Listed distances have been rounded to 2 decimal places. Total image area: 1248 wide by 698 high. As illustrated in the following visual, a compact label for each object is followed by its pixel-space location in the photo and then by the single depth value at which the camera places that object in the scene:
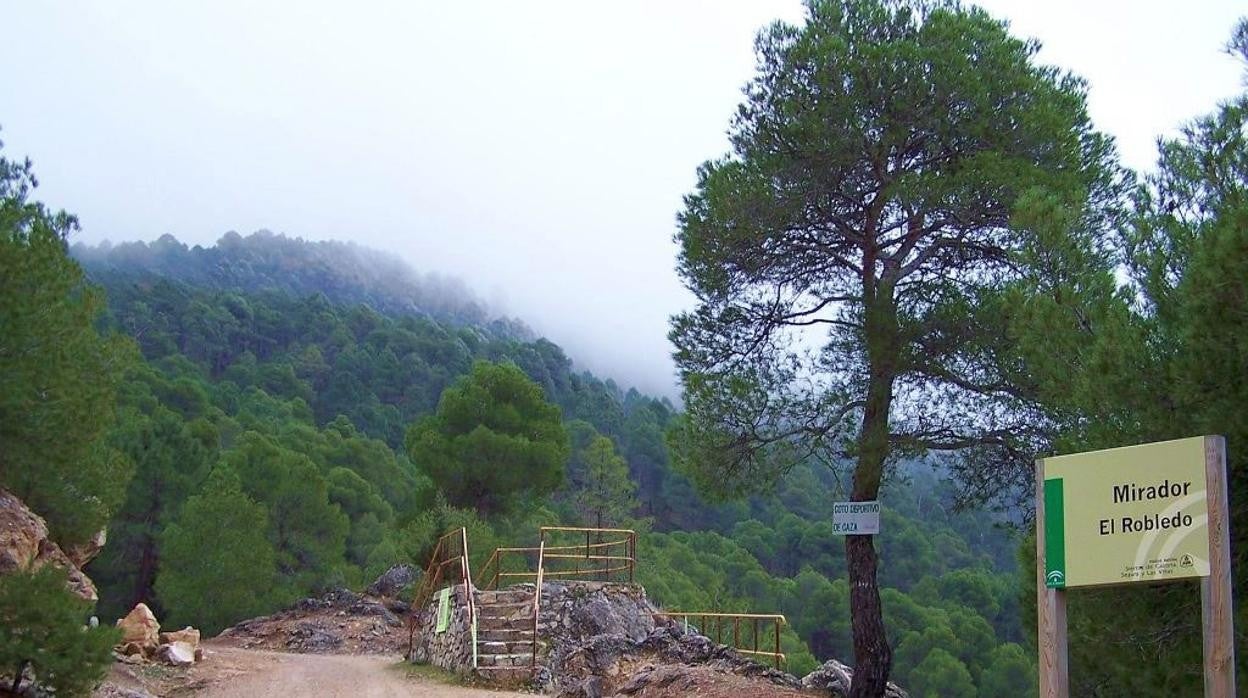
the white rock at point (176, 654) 15.72
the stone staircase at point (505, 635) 14.64
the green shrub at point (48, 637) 9.33
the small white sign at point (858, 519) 11.41
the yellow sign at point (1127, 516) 4.90
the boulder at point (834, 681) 12.30
